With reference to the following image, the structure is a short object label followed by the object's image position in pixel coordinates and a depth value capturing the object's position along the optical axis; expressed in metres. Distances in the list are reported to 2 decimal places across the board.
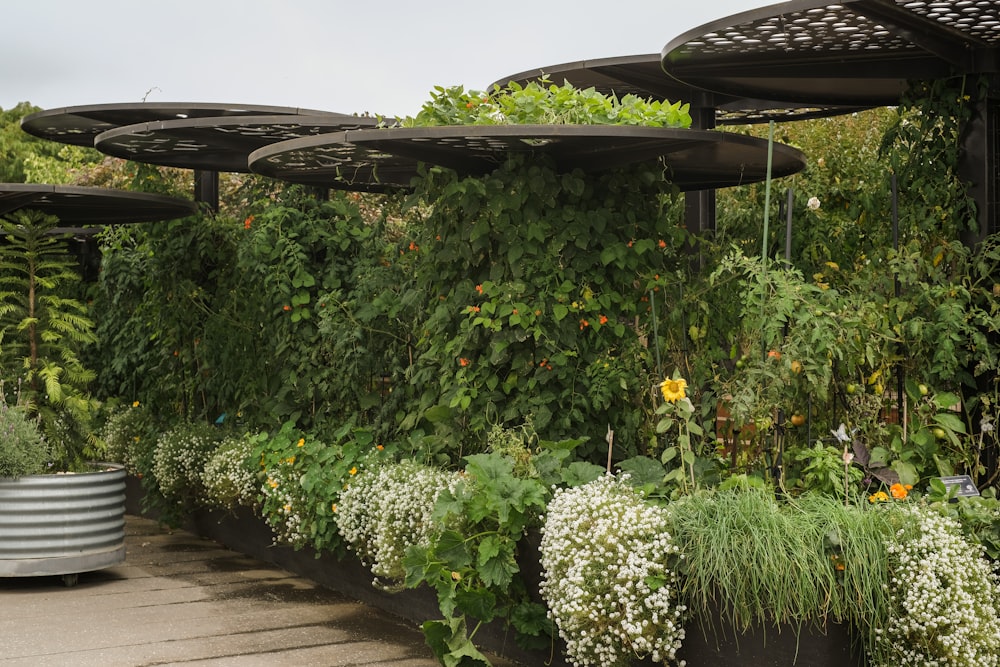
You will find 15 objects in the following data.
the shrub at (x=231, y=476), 7.48
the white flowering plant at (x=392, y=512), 5.63
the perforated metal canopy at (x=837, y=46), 4.62
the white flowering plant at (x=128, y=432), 9.58
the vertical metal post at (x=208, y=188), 9.43
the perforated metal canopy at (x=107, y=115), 7.87
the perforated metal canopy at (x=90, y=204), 7.26
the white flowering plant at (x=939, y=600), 3.86
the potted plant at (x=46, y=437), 6.89
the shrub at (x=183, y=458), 8.29
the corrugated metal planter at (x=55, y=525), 6.88
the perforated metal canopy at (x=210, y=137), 7.21
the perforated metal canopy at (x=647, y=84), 7.27
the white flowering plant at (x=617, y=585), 4.26
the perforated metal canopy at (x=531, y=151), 5.08
